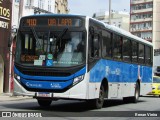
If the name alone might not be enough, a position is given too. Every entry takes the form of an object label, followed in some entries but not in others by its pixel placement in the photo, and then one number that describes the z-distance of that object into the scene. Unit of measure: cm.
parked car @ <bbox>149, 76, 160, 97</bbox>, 3197
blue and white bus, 1534
